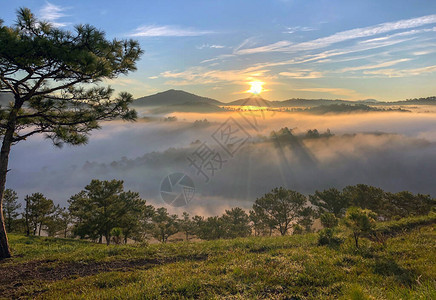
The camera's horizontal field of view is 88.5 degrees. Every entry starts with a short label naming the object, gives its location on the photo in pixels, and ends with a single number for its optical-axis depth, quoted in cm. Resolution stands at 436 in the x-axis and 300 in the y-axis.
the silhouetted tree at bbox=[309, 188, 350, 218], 4955
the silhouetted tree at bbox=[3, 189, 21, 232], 5296
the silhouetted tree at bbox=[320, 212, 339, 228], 1579
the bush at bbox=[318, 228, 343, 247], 1084
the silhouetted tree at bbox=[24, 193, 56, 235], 4722
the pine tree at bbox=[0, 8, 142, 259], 1046
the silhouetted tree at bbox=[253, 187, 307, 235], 5672
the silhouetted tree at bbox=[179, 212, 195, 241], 6900
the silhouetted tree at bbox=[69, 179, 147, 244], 4119
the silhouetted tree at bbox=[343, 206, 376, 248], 935
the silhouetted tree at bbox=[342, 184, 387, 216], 4182
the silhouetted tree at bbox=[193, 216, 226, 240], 5616
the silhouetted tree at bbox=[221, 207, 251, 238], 5850
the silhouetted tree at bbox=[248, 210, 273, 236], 6010
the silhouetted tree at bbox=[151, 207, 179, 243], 6448
